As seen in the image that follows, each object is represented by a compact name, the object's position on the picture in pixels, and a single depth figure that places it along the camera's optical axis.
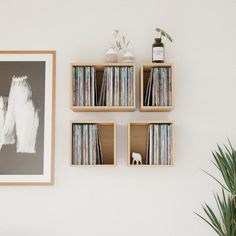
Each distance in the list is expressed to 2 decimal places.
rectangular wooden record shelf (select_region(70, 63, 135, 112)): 2.64
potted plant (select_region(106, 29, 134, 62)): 2.85
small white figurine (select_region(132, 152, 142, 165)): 2.65
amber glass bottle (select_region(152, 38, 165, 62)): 2.70
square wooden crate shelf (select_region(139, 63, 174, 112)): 2.64
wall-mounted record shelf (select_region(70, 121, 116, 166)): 2.62
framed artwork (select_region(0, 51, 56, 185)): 2.77
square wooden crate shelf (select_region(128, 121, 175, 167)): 2.76
